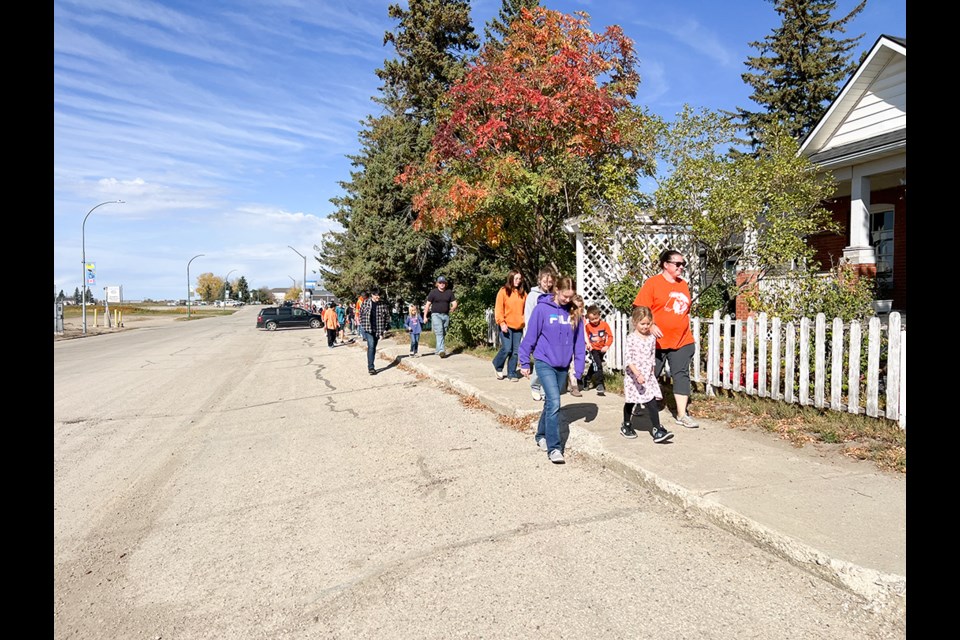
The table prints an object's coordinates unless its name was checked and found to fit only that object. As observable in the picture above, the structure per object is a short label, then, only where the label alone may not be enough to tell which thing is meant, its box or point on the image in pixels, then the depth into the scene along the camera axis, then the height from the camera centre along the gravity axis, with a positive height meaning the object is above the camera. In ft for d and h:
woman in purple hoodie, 17.98 -1.23
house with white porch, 36.73 +8.99
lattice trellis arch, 30.83 +2.73
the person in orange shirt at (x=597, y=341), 27.68 -1.54
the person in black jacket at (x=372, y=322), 41.29 -0.99
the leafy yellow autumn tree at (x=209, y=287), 570.46 +19.90
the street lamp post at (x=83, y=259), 129.70 +10.92
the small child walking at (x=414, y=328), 48.55 -1.65
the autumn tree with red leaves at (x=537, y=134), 34.12 +10.26
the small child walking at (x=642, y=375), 18.15 -2.09
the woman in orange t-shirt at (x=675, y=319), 19.99 -0.38
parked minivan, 127.13 -2.25
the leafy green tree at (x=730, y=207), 27.04 +4.73
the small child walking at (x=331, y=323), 68.23 -1.75
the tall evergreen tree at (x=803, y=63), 84.23 +35.10
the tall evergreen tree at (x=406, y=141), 72.23 +20.33
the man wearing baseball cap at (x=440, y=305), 43.34 +0.20
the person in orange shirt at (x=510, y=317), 31.42 -0.52
